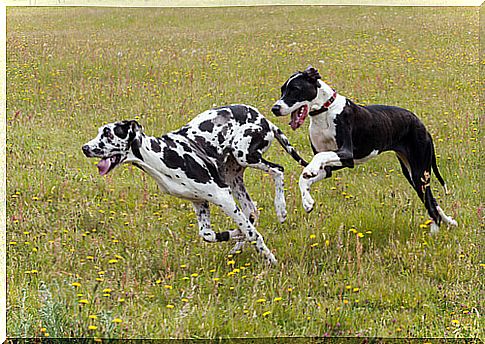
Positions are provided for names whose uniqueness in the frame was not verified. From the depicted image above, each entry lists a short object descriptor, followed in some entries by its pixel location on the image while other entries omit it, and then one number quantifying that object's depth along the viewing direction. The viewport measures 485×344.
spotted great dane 8.60
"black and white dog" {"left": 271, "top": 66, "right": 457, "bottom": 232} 8.93
